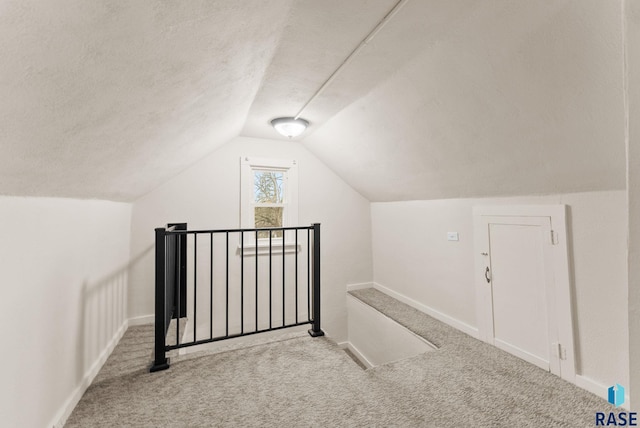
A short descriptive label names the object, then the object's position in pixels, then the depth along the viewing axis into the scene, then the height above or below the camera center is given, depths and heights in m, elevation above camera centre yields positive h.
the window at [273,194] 3.70 +0.50
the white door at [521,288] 2.06 -0.56
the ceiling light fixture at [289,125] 2.88 +1.14
